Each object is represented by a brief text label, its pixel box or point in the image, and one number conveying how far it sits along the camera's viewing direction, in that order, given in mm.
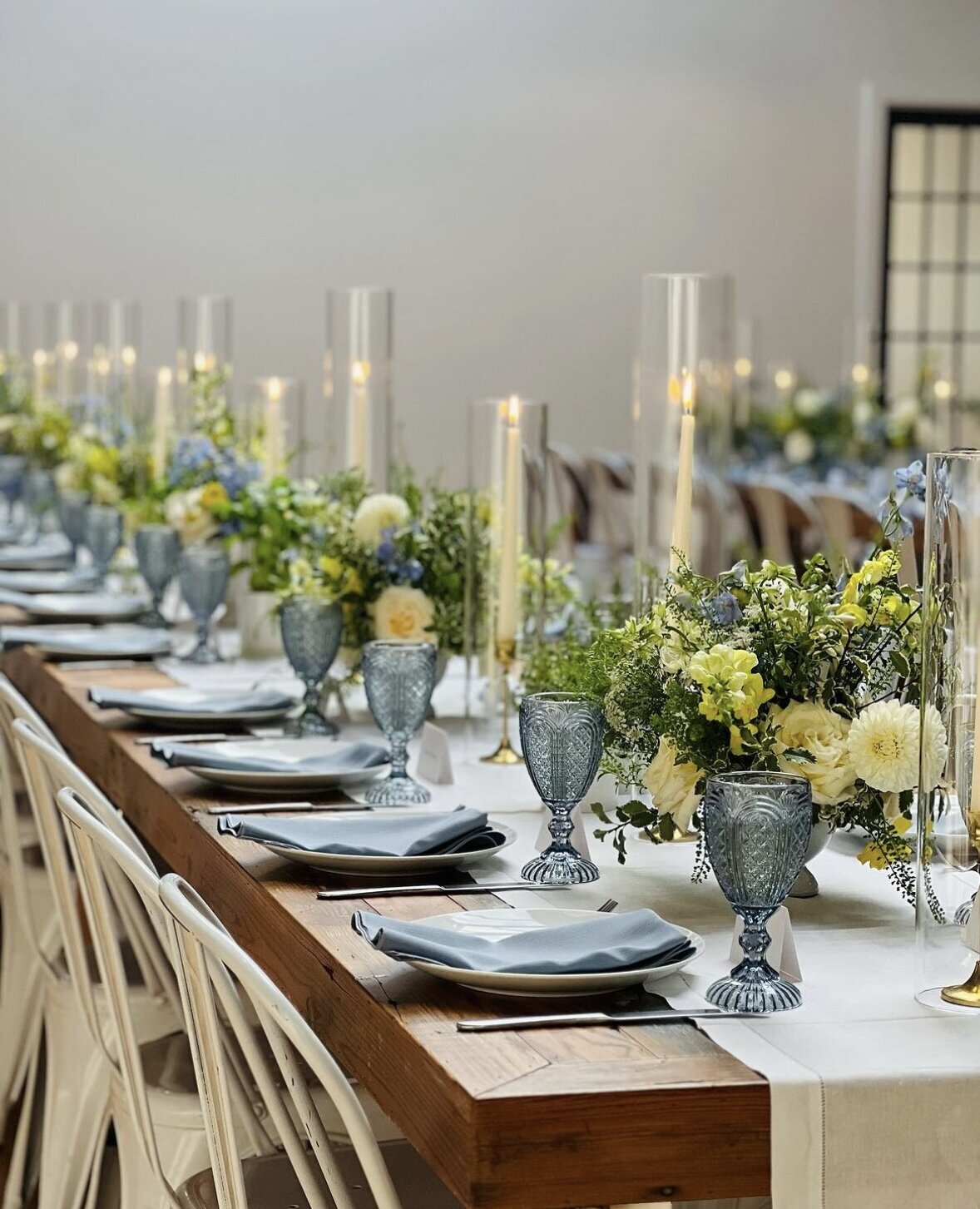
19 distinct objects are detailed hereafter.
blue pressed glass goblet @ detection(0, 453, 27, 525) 5191
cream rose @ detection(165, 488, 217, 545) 3176
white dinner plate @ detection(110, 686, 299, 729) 2367
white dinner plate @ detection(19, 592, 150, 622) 3428
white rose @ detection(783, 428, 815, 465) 8617
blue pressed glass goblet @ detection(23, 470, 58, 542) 4801
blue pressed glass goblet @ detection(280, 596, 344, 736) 2385
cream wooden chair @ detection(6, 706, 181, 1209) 2057
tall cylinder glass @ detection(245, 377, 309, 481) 3391
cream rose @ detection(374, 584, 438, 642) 2461
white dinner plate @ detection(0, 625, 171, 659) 2994
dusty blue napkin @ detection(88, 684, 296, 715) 2395
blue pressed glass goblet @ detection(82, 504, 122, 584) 3729
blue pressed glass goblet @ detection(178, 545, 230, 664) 2962
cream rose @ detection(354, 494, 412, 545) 2490
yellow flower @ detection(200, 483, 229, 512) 3127
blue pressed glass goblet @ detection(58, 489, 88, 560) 4035
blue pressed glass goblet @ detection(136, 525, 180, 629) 3232
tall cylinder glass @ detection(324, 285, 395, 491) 2934
